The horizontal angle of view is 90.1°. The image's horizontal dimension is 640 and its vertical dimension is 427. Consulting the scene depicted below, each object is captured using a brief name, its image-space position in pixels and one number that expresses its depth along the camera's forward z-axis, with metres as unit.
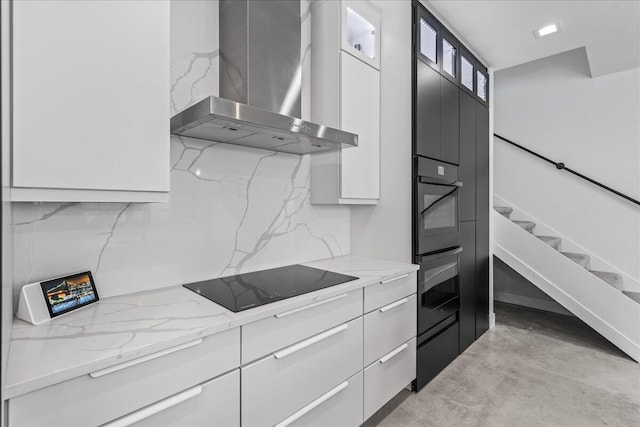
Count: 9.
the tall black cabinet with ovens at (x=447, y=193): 2.15
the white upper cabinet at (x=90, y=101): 0.95
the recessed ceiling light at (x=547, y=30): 2.50
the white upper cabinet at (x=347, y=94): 2.06
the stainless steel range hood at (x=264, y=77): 1.51
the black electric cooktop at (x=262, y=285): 1.34
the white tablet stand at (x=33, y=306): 1.07
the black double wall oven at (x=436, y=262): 2.14
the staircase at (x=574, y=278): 2.75
